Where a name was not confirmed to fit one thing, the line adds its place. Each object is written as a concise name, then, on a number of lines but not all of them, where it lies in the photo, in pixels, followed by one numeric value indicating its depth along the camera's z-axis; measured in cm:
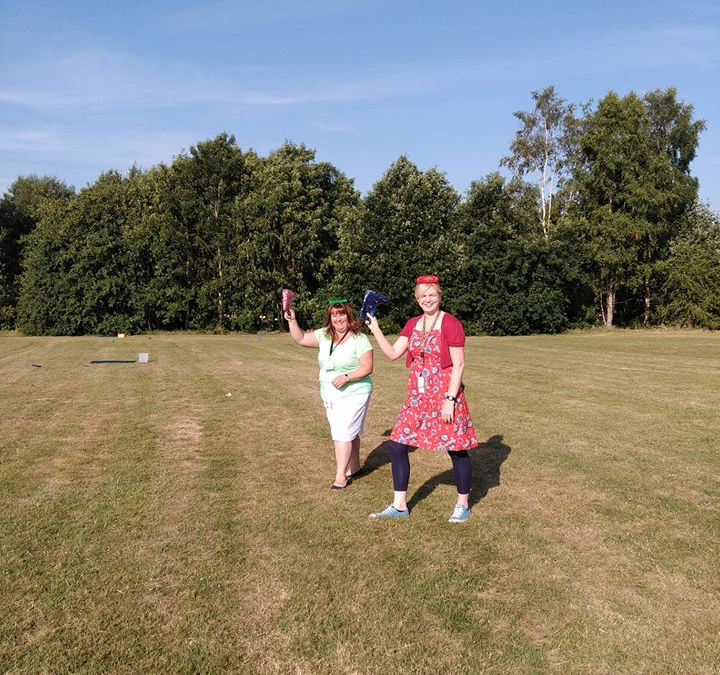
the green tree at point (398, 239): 4125
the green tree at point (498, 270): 4159
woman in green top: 620
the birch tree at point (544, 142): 4578
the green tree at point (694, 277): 4097
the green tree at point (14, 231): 5134
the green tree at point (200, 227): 4646
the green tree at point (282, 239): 4462
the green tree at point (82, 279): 4556
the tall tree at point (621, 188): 4238
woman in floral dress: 514
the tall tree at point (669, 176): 4303
